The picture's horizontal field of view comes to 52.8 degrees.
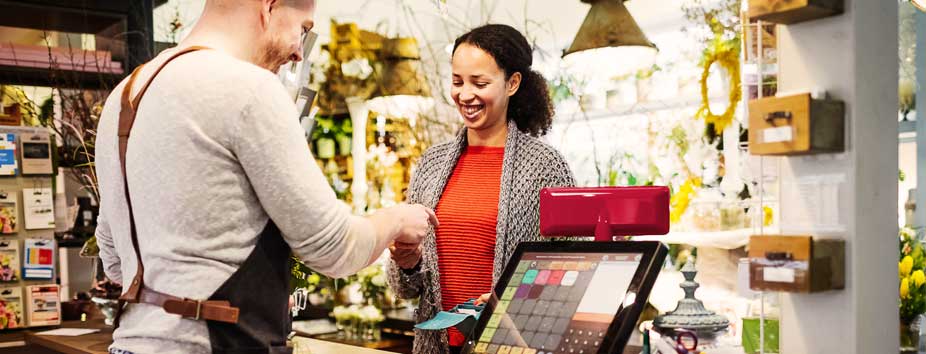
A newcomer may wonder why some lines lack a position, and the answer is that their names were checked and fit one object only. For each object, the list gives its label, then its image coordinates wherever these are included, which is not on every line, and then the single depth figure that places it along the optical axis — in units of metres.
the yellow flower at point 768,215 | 2.82
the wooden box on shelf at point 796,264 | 1.59
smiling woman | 2.34
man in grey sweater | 1.46
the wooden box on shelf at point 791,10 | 1.61
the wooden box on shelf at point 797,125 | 1.57
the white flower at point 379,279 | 4.80
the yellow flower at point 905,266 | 2.51
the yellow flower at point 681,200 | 3.84
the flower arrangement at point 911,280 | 2.40
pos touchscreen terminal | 1.46
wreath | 3.45
